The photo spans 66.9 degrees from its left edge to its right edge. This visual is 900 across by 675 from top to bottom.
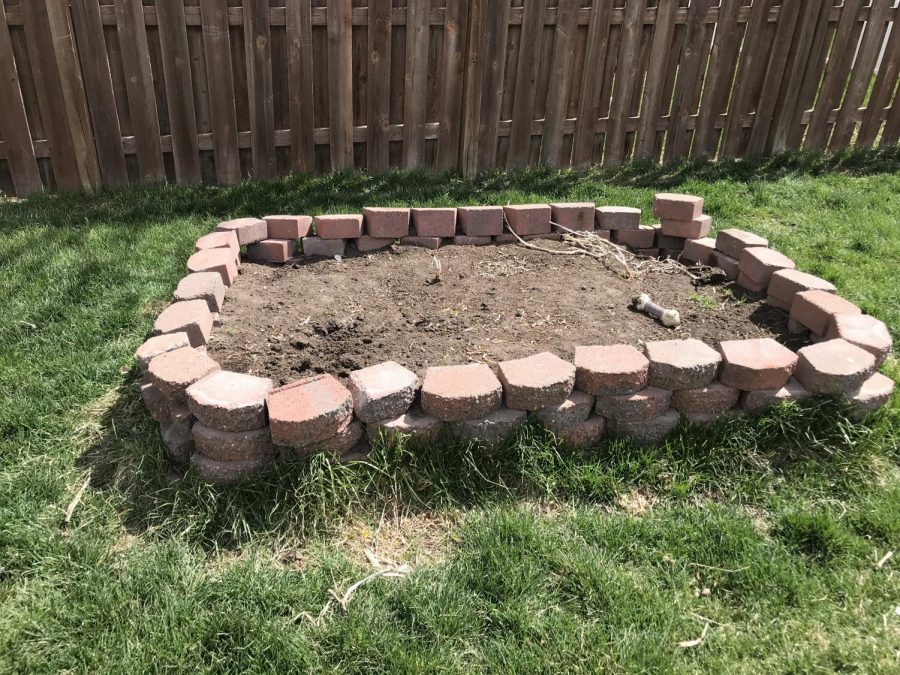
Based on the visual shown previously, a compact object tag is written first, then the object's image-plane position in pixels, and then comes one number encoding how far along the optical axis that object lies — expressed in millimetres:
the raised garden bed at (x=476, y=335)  2770
